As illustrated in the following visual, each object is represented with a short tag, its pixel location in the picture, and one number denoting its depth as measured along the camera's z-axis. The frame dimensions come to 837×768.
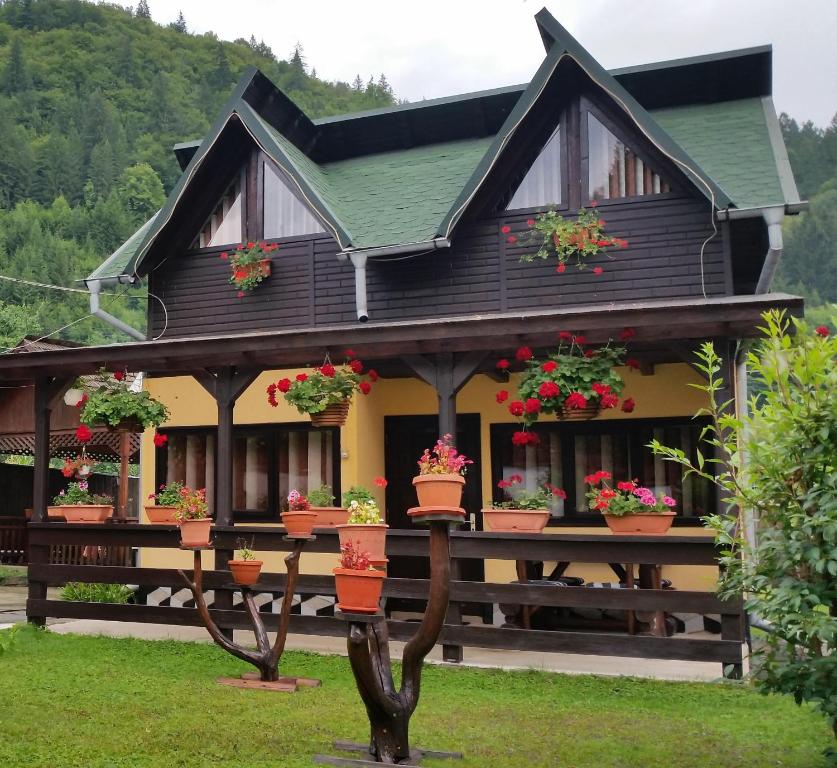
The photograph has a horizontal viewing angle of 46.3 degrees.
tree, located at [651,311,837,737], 4.66
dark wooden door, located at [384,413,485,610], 11.80
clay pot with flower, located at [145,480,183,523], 10.20
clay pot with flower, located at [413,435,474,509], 5.83
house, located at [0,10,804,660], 10.37
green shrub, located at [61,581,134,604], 11.75
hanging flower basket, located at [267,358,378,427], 9.54
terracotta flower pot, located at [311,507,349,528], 9.64
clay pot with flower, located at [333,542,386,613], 5.29
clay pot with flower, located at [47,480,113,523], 10.66
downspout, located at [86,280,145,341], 13.28
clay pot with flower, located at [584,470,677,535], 8.32
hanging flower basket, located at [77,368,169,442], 10.09
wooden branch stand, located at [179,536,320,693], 7.62
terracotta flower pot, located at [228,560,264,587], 7.94
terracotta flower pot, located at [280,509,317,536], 7.98
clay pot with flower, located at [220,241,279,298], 12.51
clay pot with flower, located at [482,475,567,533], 8.69
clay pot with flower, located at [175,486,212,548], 8.48
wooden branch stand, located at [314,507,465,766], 5.28
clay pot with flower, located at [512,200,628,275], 11.03
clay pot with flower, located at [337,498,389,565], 5.68
